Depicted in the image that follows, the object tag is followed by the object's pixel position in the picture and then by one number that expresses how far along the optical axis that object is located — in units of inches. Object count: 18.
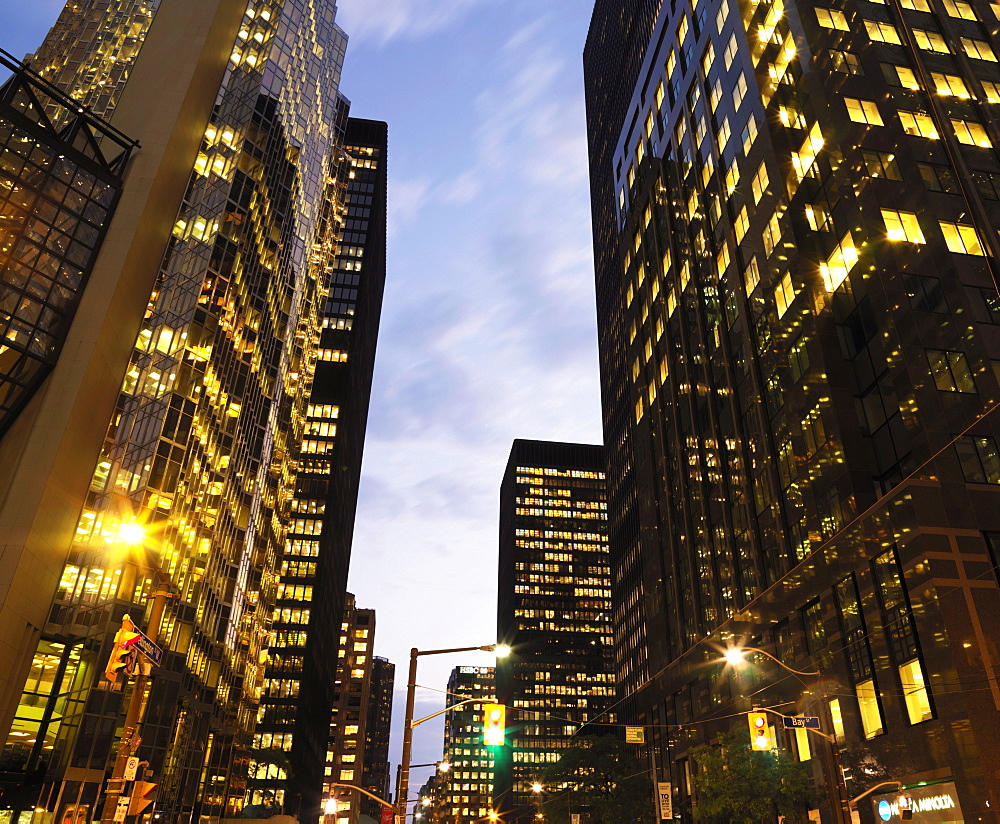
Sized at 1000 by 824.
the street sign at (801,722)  1098.1
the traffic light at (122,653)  692.1
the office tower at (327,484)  5012.3
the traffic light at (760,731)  1143.6
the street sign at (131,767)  664.4
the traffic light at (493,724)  917.6
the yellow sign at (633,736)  2071.9
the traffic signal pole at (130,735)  639.8
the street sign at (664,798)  2006.8
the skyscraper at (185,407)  1765.5
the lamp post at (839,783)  973.7
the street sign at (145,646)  690.8
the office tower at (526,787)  7228.4
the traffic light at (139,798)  639.1
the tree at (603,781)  2910.9
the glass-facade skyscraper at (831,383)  1478.8
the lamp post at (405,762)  882.8
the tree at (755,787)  1627.7
